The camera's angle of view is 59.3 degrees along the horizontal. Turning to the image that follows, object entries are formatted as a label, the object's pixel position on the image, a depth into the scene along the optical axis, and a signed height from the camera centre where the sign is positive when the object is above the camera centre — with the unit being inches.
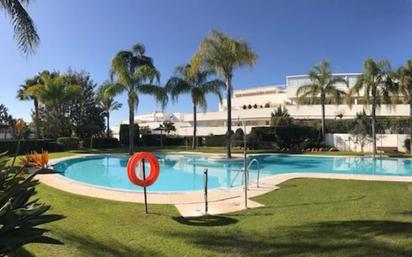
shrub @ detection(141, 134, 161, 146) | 1486.2 -3.1
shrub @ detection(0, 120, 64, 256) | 124.3 -28.3
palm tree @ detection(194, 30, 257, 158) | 810.8 +191.2
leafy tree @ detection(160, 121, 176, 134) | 1634.4 +55.2
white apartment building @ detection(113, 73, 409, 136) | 1508.5 +123.5
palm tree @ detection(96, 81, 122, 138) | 1021.6 +145.3
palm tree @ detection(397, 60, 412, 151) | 894.4 +147.4
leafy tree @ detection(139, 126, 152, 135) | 1633.9 +37.9
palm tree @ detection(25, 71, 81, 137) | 1181.7 +158.5
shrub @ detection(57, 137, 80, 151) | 1160.8 -8.1
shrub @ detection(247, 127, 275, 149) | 1235.9 +5.9
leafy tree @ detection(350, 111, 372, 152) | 1101.1 +22.5
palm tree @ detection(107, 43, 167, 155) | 997.8 +155.8
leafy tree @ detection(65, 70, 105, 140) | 1487.5 +139.1
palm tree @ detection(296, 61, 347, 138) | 1194.0 +186.6
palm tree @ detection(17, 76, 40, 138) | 1438.0 +181.3
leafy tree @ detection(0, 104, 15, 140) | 2042.4 +138.4
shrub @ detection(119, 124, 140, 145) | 1432.1 +21.0
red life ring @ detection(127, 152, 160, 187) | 304.8 -23.7
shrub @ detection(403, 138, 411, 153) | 1047.0 -18.7
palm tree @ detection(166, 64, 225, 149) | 1142.3 +169.6
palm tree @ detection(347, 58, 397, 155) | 930.7 +143.8
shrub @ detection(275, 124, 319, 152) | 1205.1 +11.8
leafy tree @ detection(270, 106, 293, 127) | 1355.8 +82.2
